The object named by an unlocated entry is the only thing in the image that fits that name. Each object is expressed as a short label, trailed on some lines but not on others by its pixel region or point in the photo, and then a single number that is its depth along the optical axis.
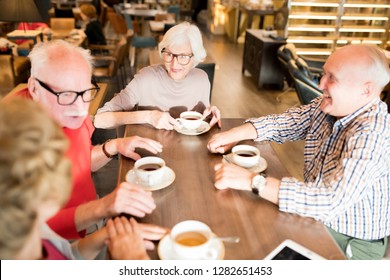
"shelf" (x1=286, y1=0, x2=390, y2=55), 6.25
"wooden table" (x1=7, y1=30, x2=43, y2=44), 5.45
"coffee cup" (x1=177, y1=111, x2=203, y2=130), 1.80
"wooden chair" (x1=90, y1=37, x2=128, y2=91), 4.71
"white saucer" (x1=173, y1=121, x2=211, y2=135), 1.81
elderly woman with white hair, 2.04
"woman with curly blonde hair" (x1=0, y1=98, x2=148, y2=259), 0.63
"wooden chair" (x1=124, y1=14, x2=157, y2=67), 6.87
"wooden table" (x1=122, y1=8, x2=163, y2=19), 8.91
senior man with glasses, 1.17
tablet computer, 1.03
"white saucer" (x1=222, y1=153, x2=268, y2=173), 1.46
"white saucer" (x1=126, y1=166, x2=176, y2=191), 1.30
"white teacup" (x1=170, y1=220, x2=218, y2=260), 0.95
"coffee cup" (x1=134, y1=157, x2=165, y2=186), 1.31
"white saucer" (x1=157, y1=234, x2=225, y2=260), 1.01
